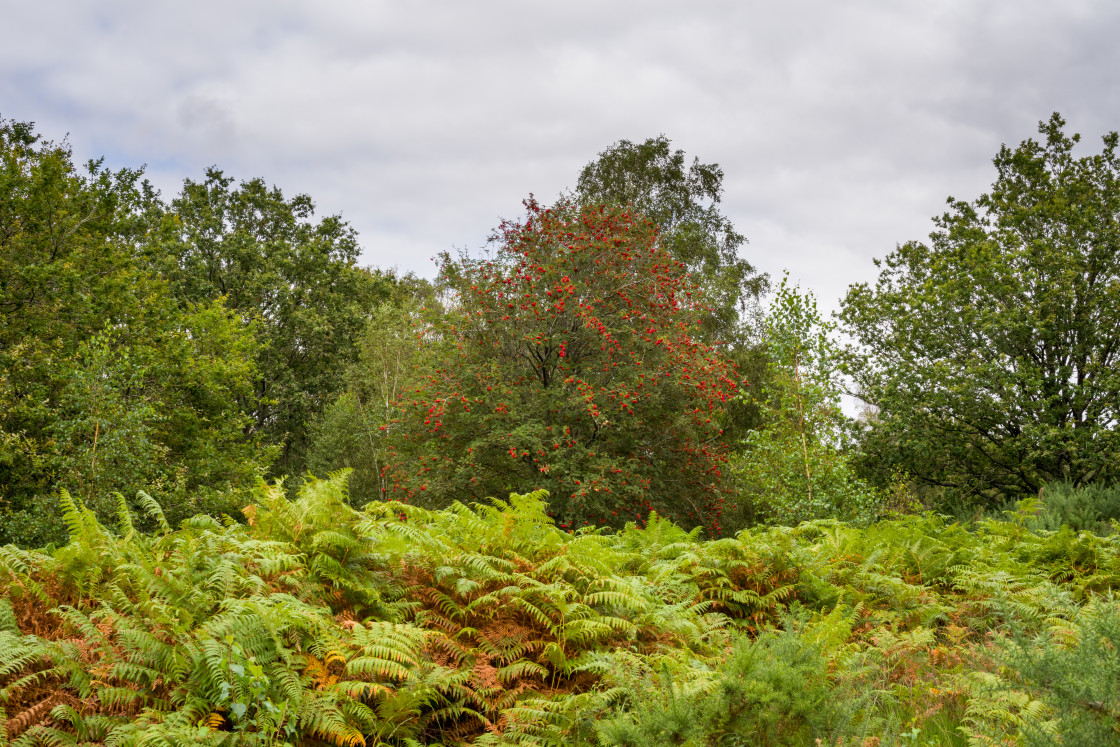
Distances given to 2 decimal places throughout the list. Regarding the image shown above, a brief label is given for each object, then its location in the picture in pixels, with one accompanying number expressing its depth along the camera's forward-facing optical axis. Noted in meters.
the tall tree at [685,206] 21.88
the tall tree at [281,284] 24.72
